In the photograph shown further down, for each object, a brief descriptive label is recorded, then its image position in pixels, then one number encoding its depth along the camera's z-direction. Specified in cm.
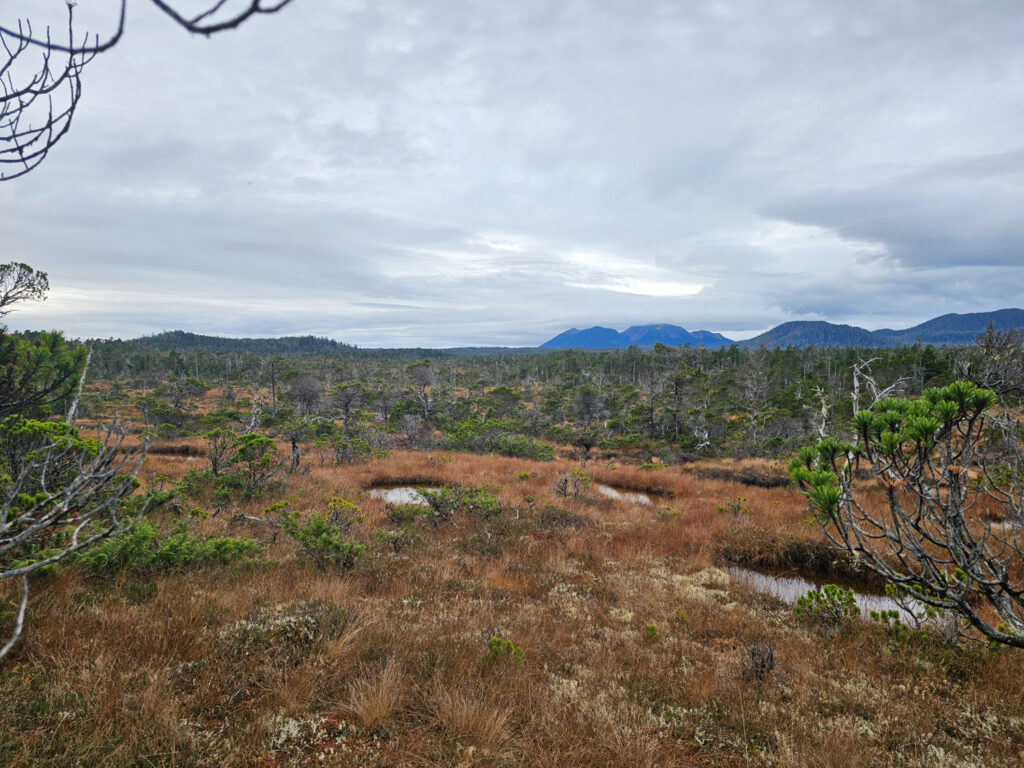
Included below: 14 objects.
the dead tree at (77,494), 159
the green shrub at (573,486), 1316
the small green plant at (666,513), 1128
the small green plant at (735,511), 1094
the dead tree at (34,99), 206
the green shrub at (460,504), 998
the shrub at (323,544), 646
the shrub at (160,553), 505
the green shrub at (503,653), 418
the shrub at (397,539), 797
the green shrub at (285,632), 396
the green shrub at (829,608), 548
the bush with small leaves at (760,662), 423
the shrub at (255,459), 1016
